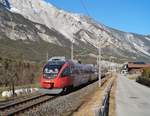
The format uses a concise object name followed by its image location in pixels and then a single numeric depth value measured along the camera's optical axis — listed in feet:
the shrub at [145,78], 110.60
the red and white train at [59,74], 60.52
